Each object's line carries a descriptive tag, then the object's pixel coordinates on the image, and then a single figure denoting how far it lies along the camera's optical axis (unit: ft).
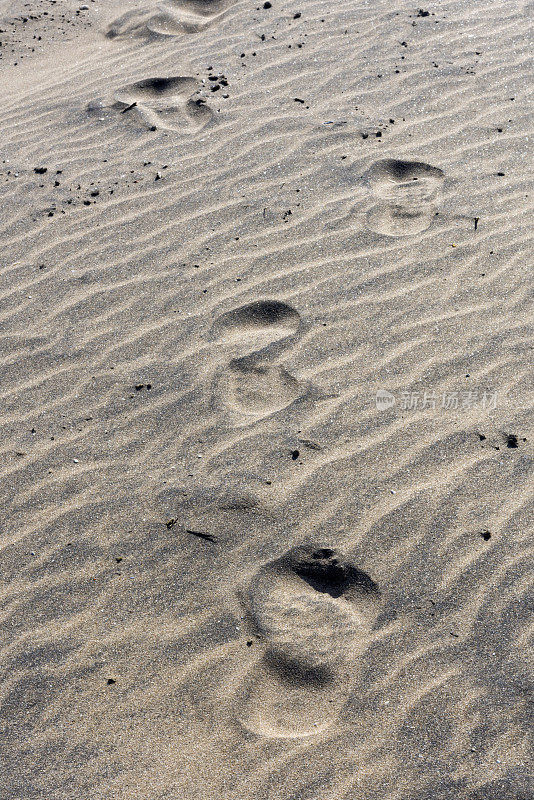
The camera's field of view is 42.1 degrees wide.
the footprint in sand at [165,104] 14.65
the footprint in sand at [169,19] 17.51
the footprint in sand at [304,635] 7.33
